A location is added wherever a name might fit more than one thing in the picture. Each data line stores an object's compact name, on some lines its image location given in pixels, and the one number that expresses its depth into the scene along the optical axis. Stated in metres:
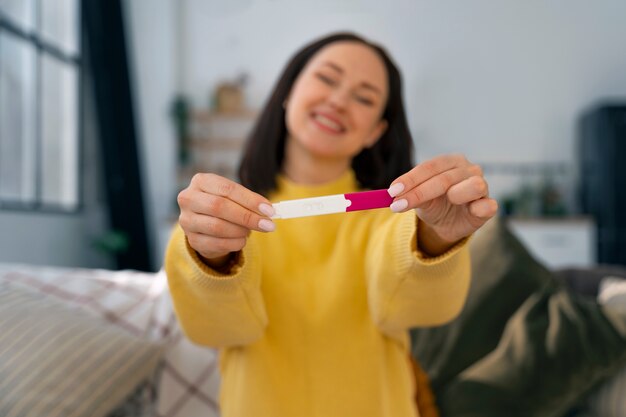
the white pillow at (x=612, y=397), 1.08
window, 3.10
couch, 0.94
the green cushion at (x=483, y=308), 1.22
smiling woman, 0.64
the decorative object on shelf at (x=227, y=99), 4.18
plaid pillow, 1.12
